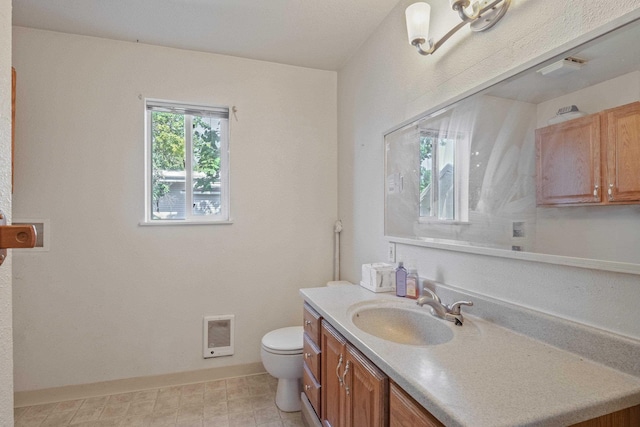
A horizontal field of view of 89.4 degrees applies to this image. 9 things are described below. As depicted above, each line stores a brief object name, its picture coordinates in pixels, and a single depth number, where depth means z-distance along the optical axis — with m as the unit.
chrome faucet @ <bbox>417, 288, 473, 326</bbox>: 1.25
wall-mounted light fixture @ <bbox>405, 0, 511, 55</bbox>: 1.22
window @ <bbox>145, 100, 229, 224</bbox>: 2.41
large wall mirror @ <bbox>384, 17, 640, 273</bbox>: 0.87
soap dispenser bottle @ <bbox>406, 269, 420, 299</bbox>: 1.62
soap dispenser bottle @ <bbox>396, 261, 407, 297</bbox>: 1.66
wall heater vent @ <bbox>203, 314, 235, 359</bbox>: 2.42
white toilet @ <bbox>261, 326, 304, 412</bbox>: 1.99
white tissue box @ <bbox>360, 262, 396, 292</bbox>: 1.75
